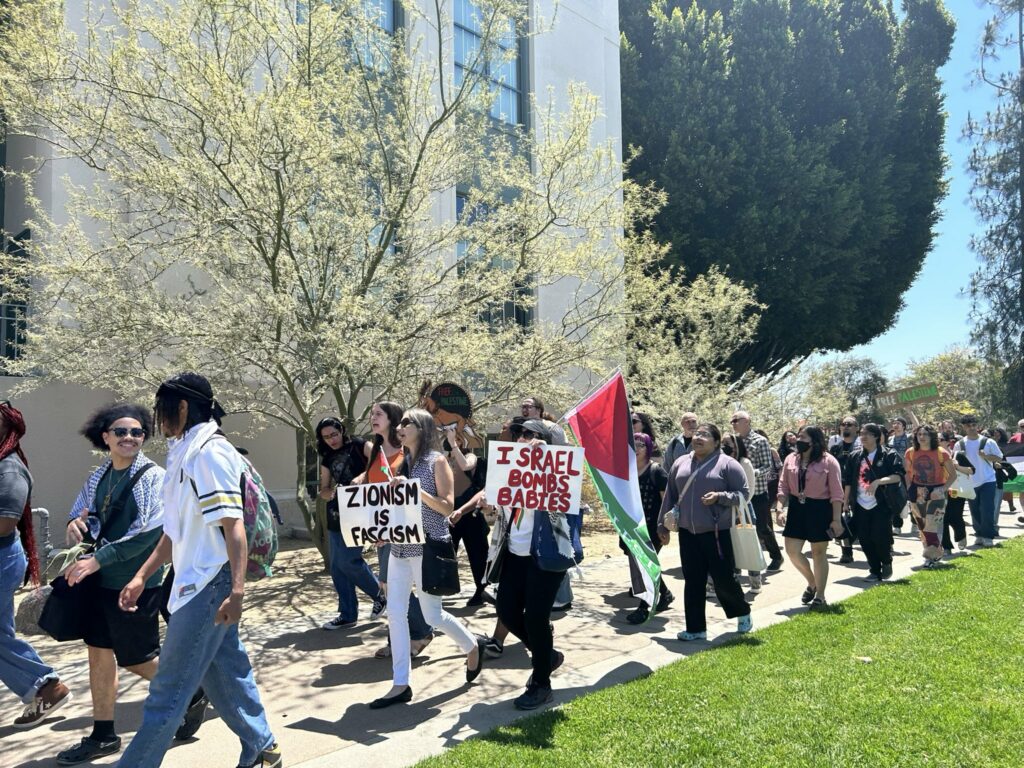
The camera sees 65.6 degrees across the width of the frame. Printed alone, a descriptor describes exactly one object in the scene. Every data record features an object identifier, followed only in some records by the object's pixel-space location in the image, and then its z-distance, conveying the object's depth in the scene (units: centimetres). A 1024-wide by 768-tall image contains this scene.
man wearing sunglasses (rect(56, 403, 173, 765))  418
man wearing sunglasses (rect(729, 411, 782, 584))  982
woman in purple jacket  649
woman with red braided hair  445
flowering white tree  826
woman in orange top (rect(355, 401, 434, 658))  557
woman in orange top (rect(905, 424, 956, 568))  980
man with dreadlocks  342
